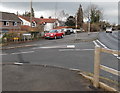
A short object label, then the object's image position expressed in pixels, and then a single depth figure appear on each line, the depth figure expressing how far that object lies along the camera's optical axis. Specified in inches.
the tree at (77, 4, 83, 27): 2834.6
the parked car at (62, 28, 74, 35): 1604.3
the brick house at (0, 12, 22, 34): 1731.1
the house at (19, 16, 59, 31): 2630.2
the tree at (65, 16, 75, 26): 2848.2
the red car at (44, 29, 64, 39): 1053.0
